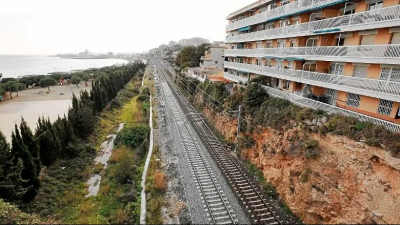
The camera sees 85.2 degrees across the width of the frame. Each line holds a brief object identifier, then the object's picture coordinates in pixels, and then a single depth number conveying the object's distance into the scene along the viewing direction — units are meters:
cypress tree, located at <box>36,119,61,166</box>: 16.34
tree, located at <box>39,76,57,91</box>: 58.59
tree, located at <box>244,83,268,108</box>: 21.39
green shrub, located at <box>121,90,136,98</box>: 47.86
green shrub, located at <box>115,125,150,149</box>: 22.66
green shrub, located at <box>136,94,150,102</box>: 42.00
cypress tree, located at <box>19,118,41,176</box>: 14.45
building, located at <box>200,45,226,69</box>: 54.21
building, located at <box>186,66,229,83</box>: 37.59
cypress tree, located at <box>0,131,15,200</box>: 11.71
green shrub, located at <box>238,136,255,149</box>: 20.04
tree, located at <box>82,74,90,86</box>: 67.16
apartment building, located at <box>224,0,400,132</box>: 12.08
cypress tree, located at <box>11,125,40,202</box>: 13.03
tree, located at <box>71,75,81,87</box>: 63.19
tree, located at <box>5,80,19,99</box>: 46.52
